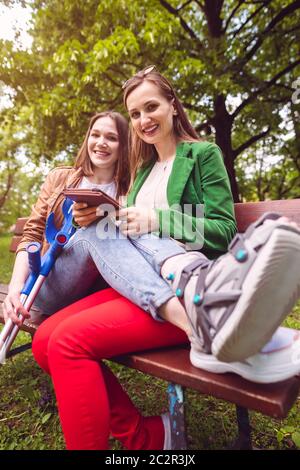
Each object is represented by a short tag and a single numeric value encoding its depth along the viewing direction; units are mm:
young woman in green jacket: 929
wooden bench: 999
